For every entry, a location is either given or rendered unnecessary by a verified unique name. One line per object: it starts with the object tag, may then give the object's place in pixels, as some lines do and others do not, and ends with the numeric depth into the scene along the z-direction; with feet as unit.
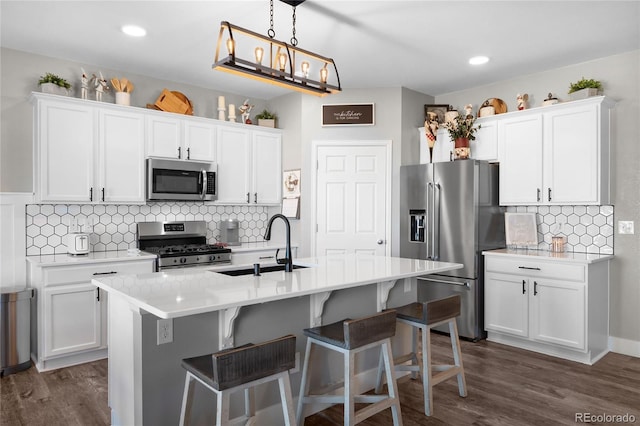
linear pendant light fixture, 7.83
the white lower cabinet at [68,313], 11.17
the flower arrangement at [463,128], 14.88
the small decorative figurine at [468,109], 15.30
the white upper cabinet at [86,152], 11.92
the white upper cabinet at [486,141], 14.64
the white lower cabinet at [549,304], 11.84
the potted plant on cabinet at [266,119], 17.08
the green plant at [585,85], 12.76
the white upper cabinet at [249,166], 15.66
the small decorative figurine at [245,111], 16.60
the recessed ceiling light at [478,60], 13.04
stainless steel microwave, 13.78
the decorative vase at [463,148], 14.82
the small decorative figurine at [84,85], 12.92
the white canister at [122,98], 13.53
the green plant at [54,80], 12.20
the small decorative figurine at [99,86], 13.24
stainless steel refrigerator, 13.85
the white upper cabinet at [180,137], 13.92
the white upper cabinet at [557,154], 12.42
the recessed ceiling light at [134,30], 10.94
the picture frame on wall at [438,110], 16.53
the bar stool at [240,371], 5.65
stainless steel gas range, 13.23
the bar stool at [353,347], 7.13
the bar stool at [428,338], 8.74
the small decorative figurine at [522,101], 14.28
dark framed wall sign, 16.16
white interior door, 16.08
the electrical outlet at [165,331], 6.72
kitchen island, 6.52
